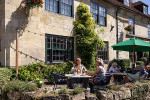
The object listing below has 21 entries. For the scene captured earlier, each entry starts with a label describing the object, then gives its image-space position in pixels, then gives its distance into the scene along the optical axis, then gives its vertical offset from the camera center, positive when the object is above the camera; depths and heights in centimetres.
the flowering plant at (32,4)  784 +231
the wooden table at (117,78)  781 -140
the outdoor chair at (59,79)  575 -105
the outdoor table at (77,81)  561 -110
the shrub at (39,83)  600 -125
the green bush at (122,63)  1280 -106
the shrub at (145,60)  1675 -106
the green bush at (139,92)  583 -159
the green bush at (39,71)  736 -107
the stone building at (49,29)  766 +121
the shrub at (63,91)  487 -126
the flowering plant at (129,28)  1440 +199
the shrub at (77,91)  485 -125
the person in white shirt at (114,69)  815 -98
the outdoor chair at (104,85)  565 -126
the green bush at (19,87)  534 -126
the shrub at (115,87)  567 -134
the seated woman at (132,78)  671 -118
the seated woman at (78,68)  644 -77
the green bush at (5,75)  636 -106
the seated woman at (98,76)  573 -97
